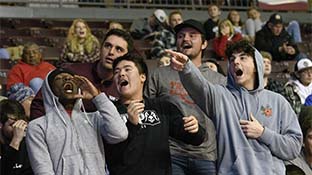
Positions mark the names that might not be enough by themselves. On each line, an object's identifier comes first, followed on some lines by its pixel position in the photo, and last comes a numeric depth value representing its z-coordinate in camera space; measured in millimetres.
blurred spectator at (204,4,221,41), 17692
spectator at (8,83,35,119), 9203
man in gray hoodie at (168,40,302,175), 6930
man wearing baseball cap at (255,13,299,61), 16640
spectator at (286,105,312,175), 7889
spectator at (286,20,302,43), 19772
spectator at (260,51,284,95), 10544
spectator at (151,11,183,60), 15550
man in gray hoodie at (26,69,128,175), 6473
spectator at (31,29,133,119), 7537
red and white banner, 24087
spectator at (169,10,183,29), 16410
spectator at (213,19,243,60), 16718
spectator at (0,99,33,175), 7392
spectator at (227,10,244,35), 18306
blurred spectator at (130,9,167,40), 17192
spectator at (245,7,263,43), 18590
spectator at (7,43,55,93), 11923
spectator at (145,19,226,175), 7507
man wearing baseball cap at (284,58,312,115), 12295
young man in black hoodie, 6840
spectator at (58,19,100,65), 12796
